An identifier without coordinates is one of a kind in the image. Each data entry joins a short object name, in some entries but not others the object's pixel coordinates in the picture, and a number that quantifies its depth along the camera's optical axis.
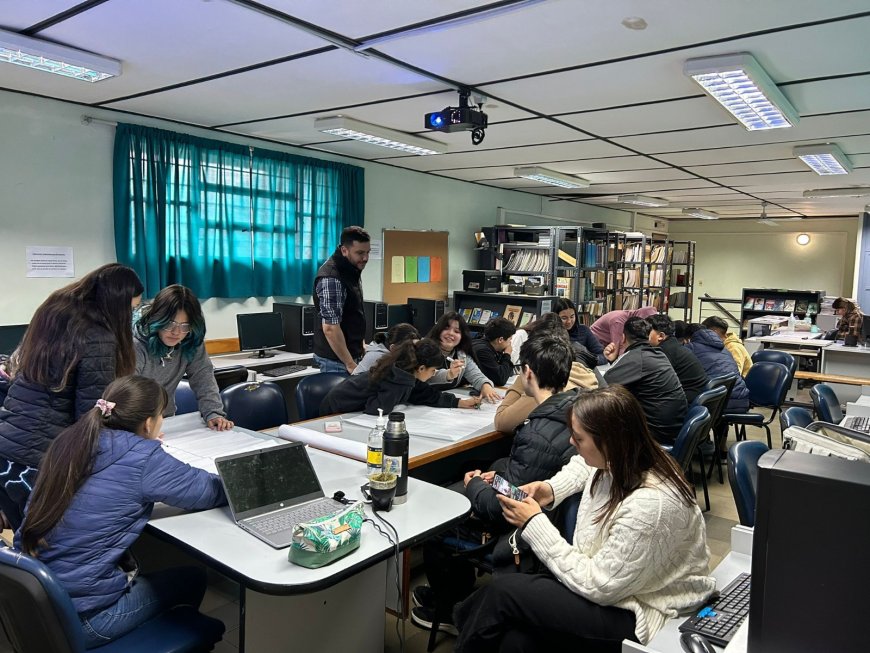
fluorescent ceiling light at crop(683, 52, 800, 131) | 2.89
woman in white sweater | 1.71
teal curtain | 4.61
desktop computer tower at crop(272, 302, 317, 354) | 5.45
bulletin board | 6.83
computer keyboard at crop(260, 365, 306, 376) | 4.87
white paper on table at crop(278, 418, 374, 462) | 2.62
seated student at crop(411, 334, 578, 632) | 2.43
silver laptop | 1.95
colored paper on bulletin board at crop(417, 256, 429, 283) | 7.22
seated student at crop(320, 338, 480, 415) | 3.27
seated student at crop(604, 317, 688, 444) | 3.81
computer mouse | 1.44
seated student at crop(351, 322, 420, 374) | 3.59
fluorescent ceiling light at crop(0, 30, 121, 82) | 2.84
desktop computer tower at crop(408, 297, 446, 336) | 6.65
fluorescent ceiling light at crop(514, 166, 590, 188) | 6.49
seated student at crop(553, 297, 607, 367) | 5.51
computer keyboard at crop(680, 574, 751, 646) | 1.54
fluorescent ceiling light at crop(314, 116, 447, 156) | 4.45
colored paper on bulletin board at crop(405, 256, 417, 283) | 7.05
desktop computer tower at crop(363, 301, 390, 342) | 5.98
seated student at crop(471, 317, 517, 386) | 4.31
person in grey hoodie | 2.79
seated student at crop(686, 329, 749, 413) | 4.96
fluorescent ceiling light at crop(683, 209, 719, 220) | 11.04
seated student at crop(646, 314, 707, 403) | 4.56
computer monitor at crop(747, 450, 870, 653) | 0.90
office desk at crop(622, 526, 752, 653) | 1.54
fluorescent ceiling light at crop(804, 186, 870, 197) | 7.48
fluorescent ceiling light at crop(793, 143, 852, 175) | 5.02
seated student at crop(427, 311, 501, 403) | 4.00
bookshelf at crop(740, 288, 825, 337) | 9.47
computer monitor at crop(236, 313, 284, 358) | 5.21
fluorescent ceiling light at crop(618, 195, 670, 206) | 9.09
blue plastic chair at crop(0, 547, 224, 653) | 1.44
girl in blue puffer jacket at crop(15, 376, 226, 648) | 1.71
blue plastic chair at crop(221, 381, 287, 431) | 3.31
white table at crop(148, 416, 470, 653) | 1.67
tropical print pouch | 1.69
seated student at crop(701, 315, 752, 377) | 5.77
